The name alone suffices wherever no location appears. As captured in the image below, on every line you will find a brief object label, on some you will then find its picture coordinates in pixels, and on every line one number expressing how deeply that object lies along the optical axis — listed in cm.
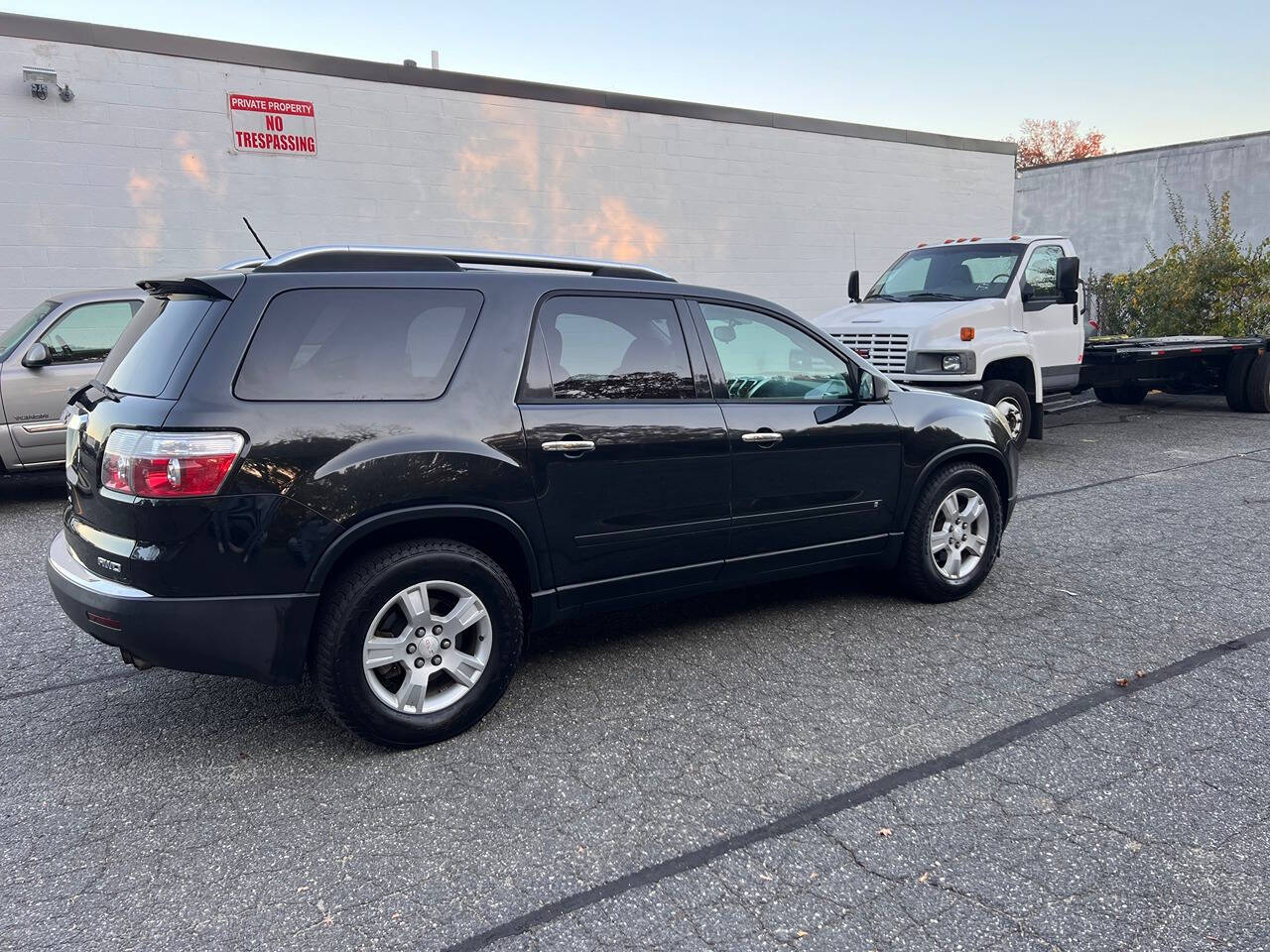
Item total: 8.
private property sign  1141
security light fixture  1017
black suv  324
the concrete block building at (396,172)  1054
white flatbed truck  898
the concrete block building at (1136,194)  2195
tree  6072
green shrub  1500
